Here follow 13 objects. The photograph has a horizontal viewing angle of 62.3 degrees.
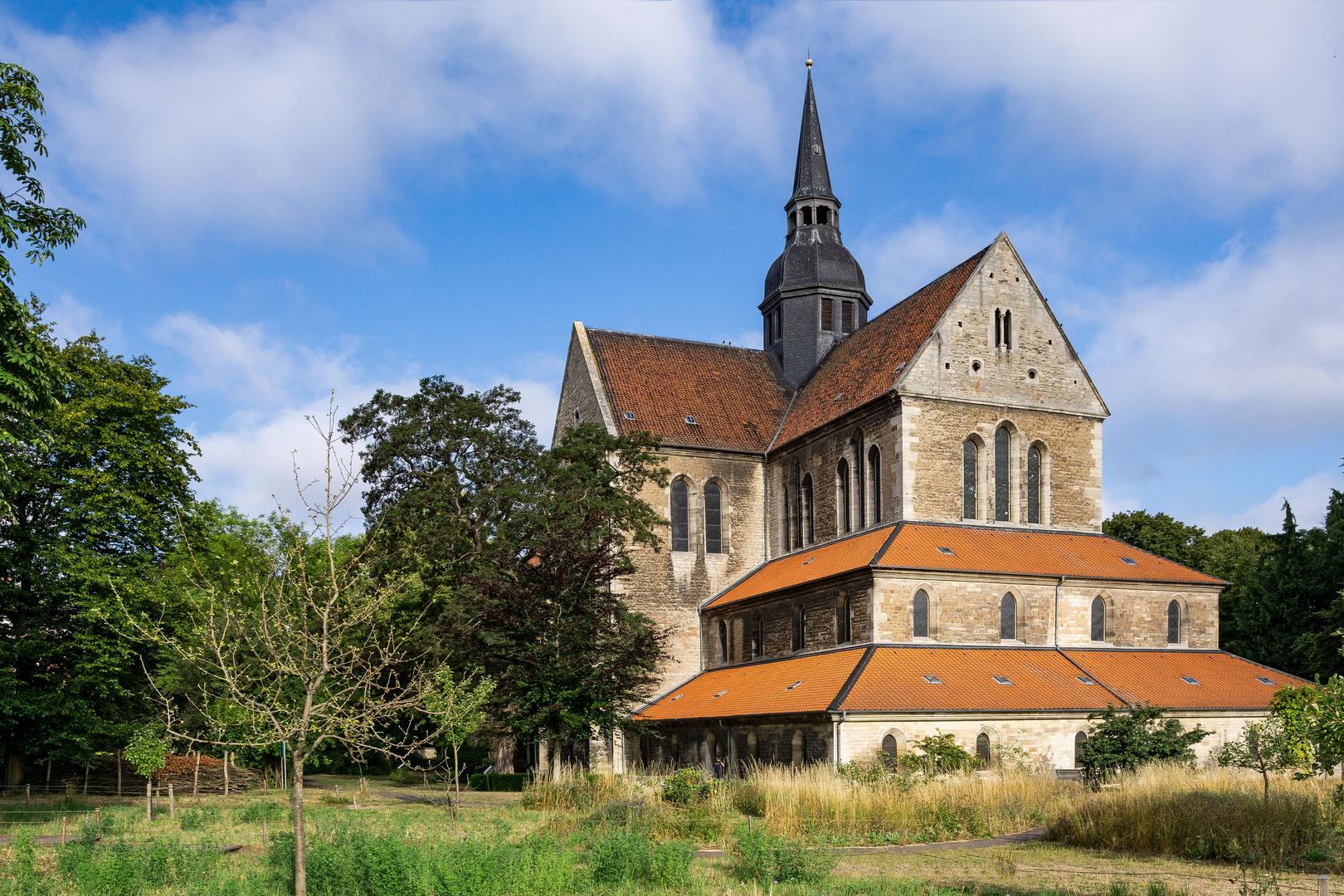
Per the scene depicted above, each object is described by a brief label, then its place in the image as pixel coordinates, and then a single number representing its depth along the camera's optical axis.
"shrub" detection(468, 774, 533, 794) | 33.81
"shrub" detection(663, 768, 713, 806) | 19.59
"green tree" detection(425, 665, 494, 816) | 22.72
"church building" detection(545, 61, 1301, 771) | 28.78
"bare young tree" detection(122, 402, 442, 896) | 10.62
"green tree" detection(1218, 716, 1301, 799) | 16.45
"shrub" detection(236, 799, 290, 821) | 22.58
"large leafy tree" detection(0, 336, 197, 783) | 28.95
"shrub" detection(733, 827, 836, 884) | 13.30
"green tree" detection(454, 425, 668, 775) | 27.34
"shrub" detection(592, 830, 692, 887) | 13.19
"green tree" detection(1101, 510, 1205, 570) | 50.88
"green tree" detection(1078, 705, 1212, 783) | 24.44
